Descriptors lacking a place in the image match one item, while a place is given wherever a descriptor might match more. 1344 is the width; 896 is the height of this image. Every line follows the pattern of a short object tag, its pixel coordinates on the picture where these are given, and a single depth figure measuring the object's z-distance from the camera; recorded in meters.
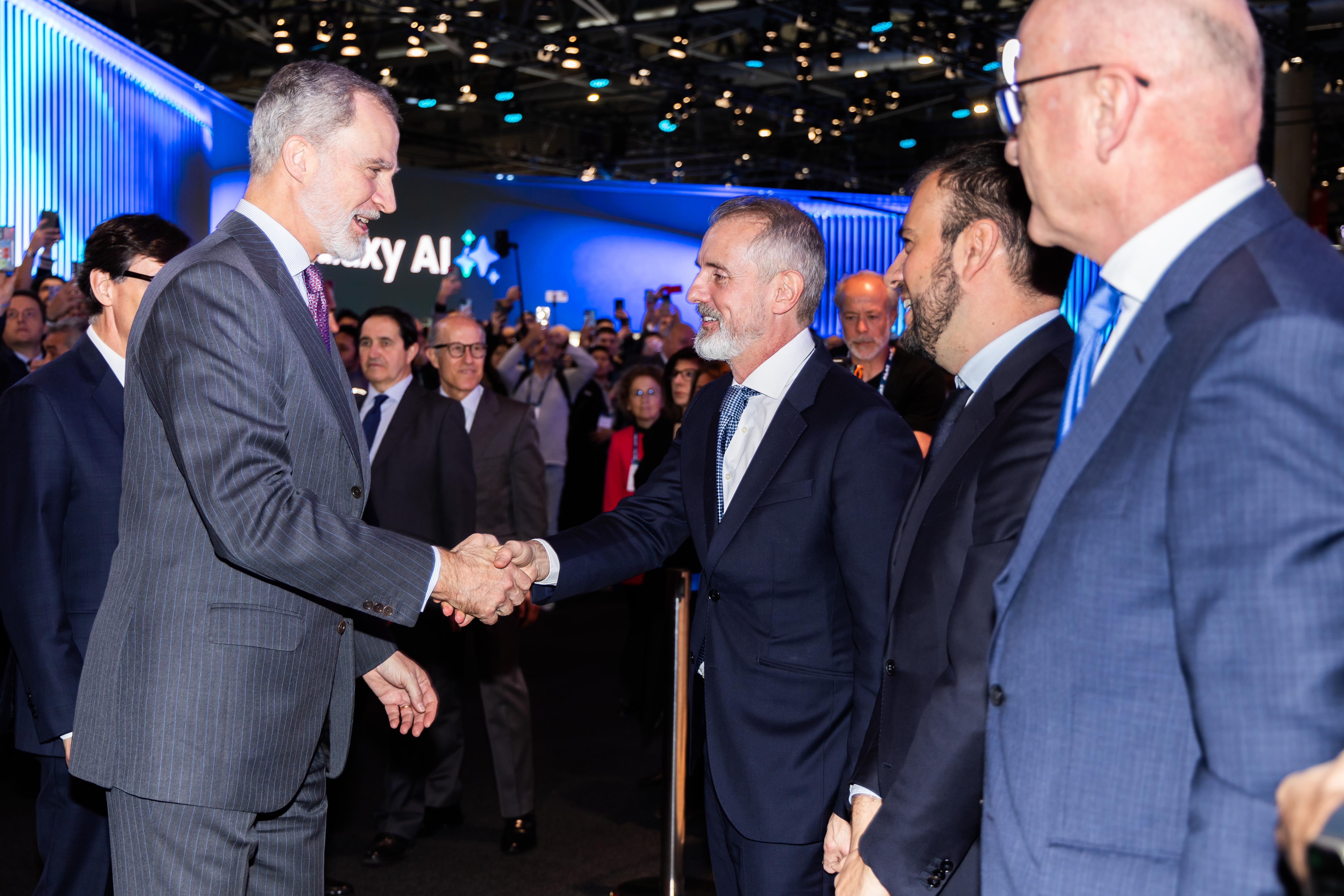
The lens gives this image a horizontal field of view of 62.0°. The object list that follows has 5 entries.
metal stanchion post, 3.63
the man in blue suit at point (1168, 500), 0.92
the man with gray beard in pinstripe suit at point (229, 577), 1.94
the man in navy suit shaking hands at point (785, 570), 2.25
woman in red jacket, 6.20
